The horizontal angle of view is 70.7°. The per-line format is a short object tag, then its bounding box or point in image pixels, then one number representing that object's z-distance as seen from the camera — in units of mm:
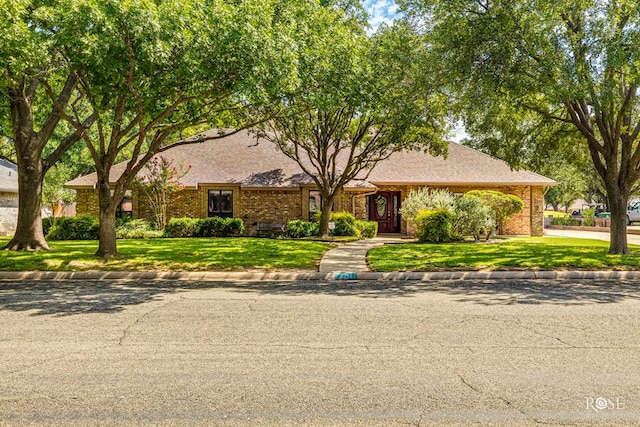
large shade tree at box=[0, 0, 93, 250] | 9453
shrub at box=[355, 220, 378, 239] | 23531
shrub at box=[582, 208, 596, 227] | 37188
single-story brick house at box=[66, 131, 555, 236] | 25078
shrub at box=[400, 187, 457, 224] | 19964
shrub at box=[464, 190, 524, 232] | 21797
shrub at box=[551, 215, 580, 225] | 39828
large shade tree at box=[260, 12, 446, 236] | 11656
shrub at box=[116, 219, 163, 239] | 21734
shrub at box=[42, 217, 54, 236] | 22438
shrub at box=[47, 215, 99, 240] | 21422
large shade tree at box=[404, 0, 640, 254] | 11406
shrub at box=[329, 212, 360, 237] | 22781
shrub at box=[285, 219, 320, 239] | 22578
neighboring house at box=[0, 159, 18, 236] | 26688
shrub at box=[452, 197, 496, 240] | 19484
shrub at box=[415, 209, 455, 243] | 19250
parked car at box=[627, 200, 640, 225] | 36625
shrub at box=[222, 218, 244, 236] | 23375
